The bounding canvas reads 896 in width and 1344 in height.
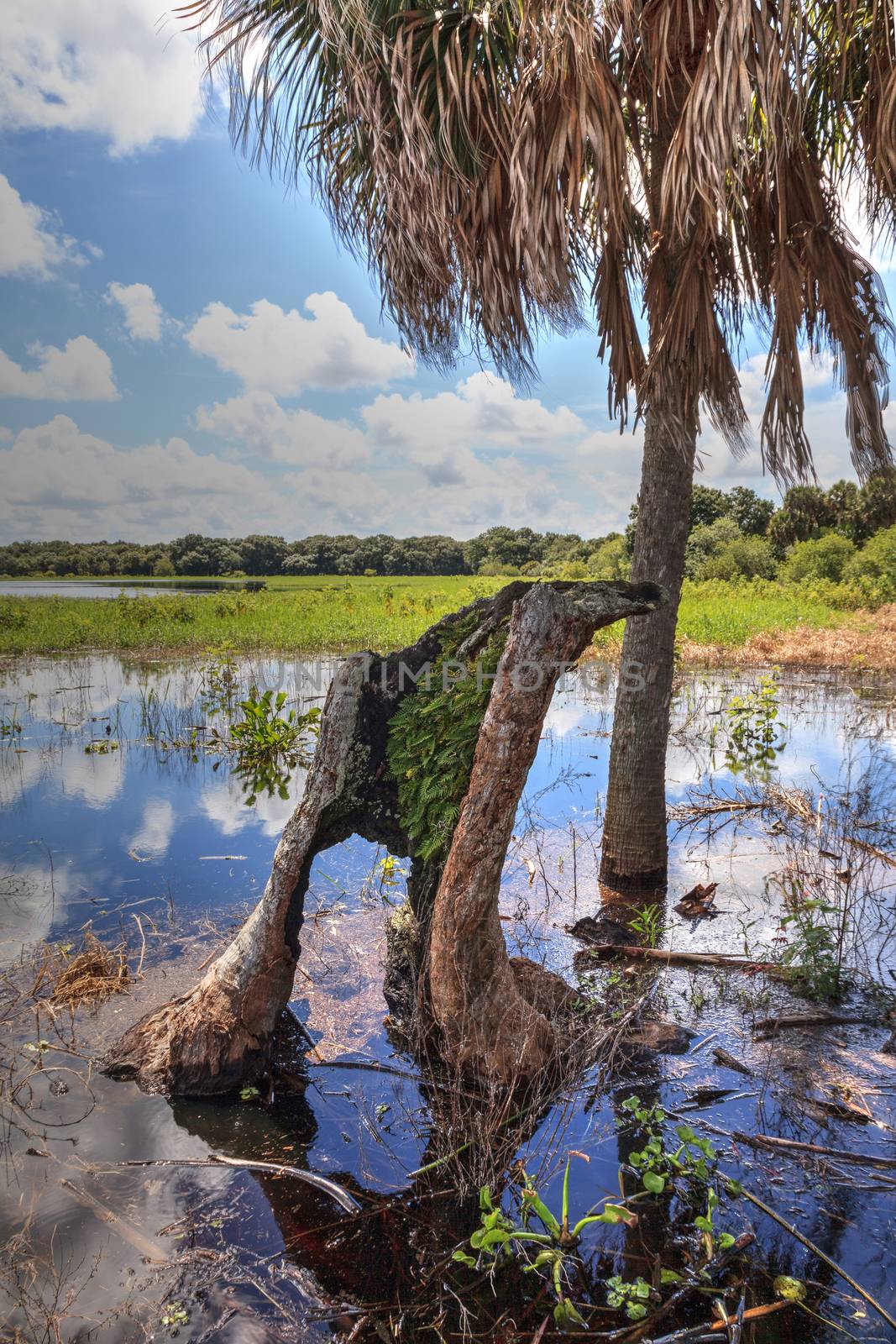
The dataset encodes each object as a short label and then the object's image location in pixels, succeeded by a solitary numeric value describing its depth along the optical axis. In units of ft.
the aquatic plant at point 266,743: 32.71
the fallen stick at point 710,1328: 7.98
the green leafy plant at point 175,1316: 8.48
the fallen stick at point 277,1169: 10.18
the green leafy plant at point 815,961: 14.98
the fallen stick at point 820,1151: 10.50
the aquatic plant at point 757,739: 31.01
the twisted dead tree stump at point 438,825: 12.13
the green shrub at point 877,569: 83.25
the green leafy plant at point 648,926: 17.13
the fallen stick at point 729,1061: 12.73
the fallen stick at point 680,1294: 8.11
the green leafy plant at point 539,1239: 8.55
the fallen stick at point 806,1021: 14.06
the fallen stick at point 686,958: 16.22
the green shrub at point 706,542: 113.50
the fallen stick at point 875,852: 19.92
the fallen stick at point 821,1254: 8.41
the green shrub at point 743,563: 109.91
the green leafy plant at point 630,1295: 8.45
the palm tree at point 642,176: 14.87
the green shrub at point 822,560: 101.24
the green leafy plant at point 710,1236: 8.85
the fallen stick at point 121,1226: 9.43
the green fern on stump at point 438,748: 12.96
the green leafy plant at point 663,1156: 9.87
